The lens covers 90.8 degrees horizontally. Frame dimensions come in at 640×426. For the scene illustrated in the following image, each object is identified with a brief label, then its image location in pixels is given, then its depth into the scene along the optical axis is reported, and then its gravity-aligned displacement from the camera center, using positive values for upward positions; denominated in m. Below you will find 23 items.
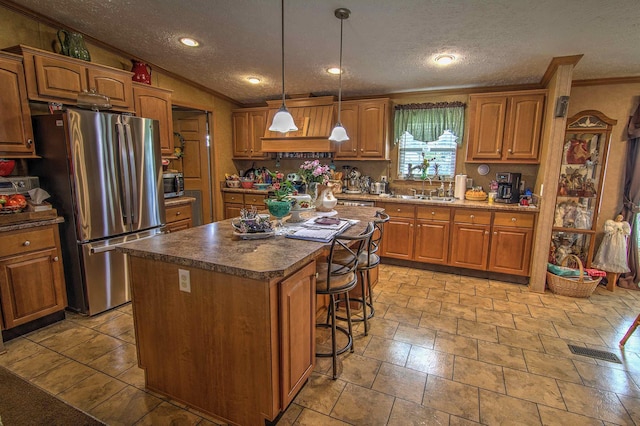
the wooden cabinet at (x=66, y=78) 2.57 +0.75
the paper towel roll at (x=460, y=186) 4.21 -0.24
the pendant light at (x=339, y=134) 3.05 +0.31
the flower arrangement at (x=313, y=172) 2.57 -0.05
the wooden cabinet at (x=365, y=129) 4.46 +0.54
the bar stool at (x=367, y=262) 2.35 -0.74
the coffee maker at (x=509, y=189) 3.89 -0.25
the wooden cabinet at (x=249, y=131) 5.30 +0.56
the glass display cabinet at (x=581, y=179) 3.44 -0.11
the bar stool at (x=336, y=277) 1.96 -0.72
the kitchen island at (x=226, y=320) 1.52 -0.81
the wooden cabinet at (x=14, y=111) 2.42 +0.39
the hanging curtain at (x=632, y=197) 3.54 -0.30
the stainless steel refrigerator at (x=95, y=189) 2.63 -0.24
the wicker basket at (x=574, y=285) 3.30 -1.22
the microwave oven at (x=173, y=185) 3.94 -0.27
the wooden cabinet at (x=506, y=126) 3.70 +0.51
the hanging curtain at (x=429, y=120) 4.30 +0.66
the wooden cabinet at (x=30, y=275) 2.38 -0.90
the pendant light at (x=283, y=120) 2.38 +0.34
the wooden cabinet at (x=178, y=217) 3.77 -0.65
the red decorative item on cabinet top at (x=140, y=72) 3.57 +1.03
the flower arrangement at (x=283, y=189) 2.35 -0.18
